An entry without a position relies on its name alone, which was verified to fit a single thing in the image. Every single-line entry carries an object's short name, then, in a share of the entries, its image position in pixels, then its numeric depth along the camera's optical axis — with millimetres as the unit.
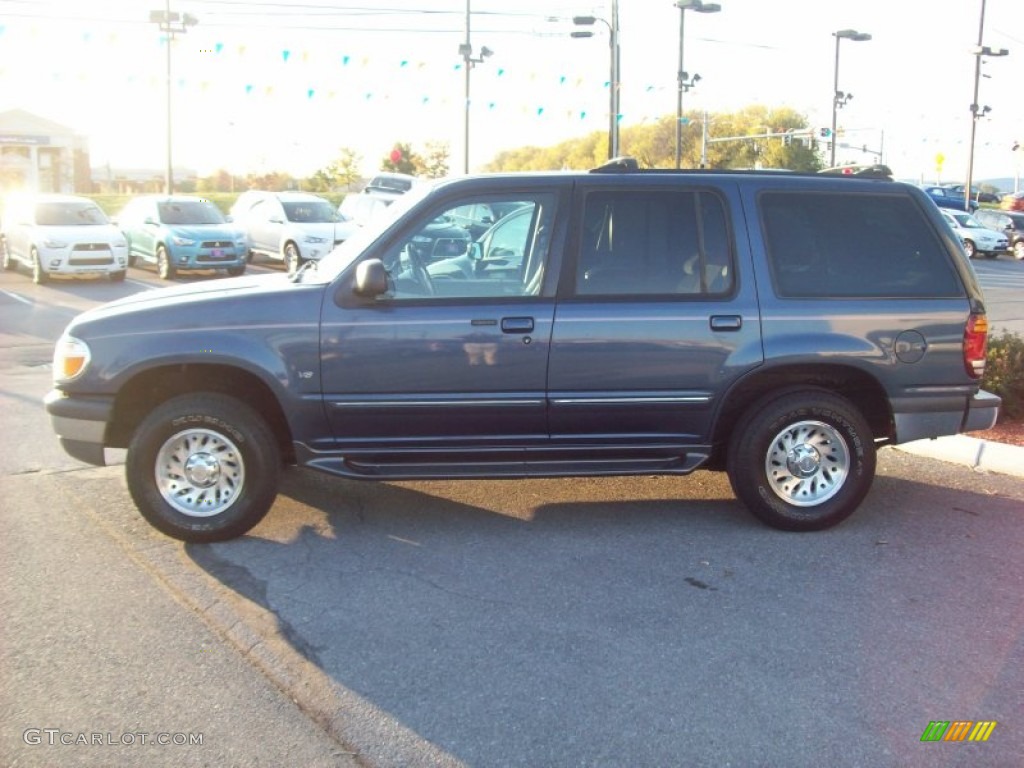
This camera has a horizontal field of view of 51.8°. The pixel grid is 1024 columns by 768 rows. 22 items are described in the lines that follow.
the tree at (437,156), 56438
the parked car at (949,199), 51406
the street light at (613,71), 23734
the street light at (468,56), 29281
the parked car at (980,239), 35031
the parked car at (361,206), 24953
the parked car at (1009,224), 37156
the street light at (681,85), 37062
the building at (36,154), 61188
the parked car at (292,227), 21469
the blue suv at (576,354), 5527
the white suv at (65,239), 20078
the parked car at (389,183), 28927
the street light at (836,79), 42844
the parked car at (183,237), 21078
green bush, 8344
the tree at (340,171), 58400
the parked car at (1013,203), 54531
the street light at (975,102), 43531
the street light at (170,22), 29631
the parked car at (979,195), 58994
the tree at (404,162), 51331
